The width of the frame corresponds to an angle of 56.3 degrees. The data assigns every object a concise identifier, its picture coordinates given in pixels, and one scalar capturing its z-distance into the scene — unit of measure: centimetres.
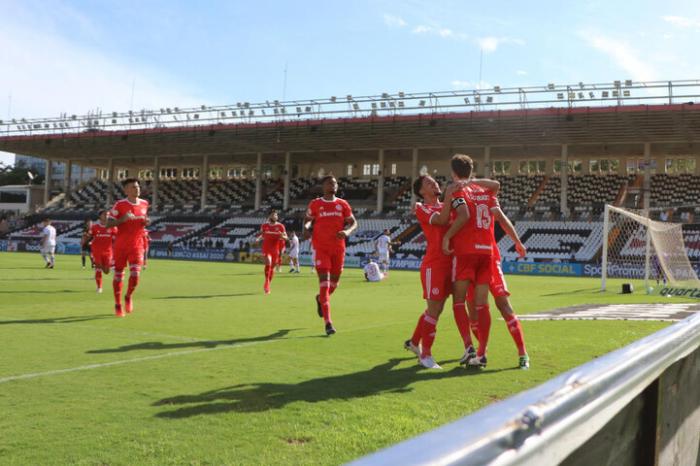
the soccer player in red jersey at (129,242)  1000
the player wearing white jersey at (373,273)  2233
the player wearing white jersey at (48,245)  2502
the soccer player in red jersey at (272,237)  1645
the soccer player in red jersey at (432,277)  610
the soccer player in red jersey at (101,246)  1465
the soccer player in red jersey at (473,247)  605
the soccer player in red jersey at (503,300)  611
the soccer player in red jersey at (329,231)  873
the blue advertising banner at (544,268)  3475
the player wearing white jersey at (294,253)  2805
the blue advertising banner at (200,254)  4216
